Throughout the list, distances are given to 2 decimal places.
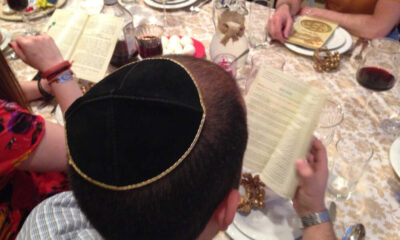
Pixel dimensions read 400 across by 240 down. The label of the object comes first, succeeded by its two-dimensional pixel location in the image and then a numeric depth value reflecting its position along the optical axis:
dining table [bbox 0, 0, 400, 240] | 0.74
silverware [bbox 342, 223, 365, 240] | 0.68
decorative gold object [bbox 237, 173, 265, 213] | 0.70
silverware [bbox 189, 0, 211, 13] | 1.46
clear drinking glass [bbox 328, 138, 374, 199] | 0.77
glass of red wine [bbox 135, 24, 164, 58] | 1.10
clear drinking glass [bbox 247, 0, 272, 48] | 1.27
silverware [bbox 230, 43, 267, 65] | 1.03
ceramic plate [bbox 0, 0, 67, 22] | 1.39
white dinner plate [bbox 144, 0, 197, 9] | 1.46
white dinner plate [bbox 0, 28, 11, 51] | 1.23
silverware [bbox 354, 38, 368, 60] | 1.18
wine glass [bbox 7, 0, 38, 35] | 1.23
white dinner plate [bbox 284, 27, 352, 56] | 1.17
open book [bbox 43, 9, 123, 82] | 1.07
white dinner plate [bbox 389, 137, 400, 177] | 0.81
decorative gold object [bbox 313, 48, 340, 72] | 1.11
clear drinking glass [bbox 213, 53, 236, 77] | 1.03
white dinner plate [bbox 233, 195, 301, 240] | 0.67
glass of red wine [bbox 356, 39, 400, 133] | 0.96
